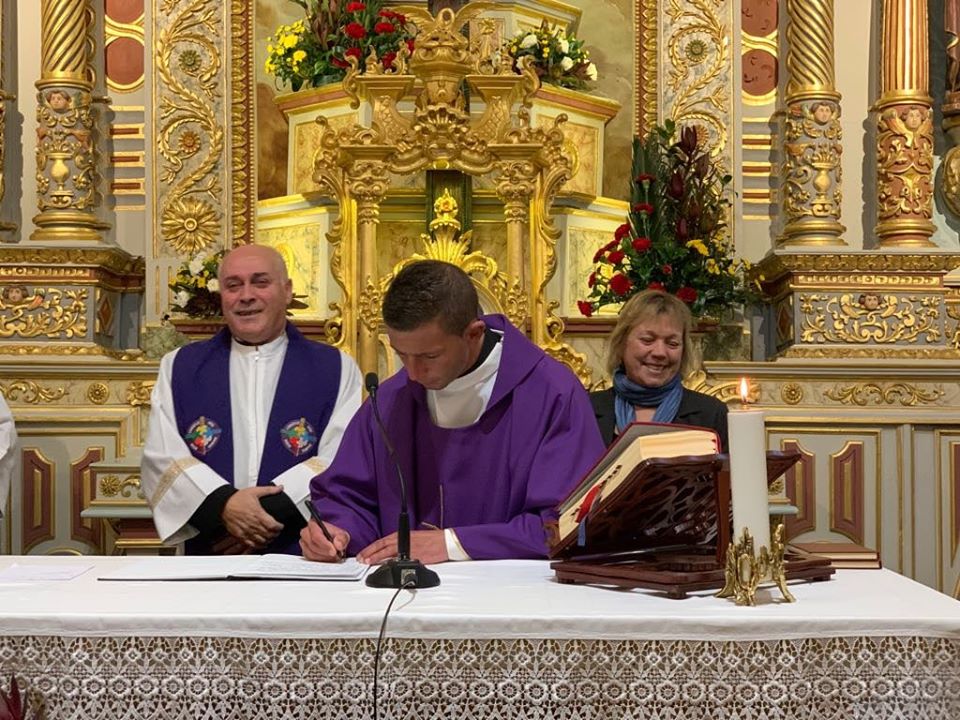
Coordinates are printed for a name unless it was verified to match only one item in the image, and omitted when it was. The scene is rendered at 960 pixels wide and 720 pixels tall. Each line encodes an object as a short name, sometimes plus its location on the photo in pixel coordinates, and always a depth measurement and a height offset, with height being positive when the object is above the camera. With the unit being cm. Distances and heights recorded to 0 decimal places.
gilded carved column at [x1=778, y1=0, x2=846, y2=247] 713 +127
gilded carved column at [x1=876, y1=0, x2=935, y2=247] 709 +129
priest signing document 346 -20
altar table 228 -51
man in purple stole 441 -14
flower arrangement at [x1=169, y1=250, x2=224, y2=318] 655 +39
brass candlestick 241 -37
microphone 266 -41
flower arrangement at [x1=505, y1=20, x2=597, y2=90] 720 +175
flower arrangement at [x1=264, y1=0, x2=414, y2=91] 705 +181
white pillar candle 241 -19
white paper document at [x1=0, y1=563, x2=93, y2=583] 292 -46
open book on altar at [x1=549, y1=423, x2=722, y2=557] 259 -25
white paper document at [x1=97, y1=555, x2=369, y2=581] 286 -45
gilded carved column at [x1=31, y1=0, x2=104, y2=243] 711 +129
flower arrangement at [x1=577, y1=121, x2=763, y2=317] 650 +65
